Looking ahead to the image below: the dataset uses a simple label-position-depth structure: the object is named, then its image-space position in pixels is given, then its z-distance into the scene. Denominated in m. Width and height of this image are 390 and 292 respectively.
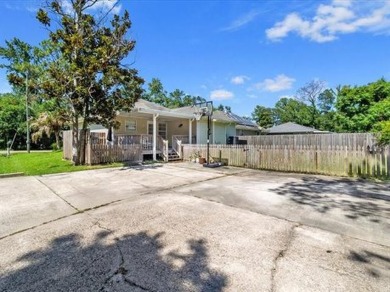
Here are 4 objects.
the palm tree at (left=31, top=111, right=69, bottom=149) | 11.69
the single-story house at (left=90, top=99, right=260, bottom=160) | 14.52
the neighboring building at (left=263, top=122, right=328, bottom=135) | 26.13
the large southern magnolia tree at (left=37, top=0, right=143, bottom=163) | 10.62
